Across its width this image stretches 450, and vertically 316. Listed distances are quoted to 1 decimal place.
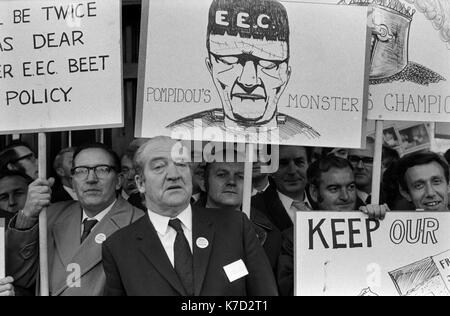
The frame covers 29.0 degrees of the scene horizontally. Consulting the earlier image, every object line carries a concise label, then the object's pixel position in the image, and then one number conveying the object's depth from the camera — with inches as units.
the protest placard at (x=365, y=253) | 187.2
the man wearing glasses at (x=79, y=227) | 187.6
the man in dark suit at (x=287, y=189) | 199.5
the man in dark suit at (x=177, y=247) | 177.3
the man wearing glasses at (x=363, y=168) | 205.6
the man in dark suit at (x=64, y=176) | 197.9
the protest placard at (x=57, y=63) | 188.1
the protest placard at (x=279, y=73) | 190.5
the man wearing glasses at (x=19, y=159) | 201.5
